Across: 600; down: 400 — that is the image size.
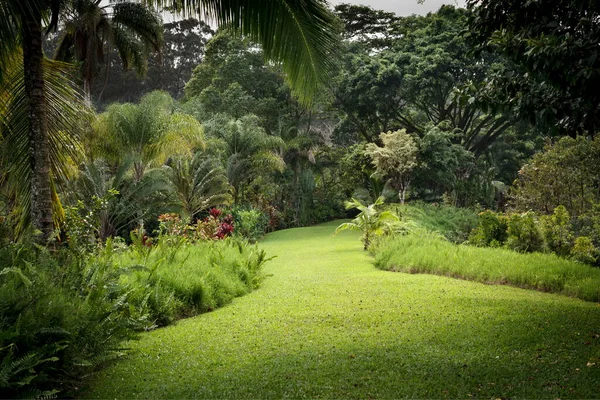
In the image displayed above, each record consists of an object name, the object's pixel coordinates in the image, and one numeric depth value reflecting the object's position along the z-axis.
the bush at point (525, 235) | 10.70
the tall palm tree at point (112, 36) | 11.36
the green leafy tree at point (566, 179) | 13.05
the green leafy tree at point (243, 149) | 21.44
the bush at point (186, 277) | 5.98
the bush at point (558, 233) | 10.27
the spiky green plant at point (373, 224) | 14.02
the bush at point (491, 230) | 12.16
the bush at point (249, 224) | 17.97
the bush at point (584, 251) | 9.37
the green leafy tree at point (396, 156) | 20.44
